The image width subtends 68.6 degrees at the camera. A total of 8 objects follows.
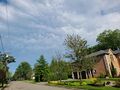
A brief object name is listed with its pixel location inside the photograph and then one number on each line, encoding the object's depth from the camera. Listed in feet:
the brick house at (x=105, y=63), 73.85
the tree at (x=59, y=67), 60.59
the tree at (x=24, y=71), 202.25
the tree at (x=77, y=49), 47.36
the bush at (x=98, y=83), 38.54
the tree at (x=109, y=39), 122.38
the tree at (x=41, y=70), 95.81
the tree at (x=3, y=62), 69.23
